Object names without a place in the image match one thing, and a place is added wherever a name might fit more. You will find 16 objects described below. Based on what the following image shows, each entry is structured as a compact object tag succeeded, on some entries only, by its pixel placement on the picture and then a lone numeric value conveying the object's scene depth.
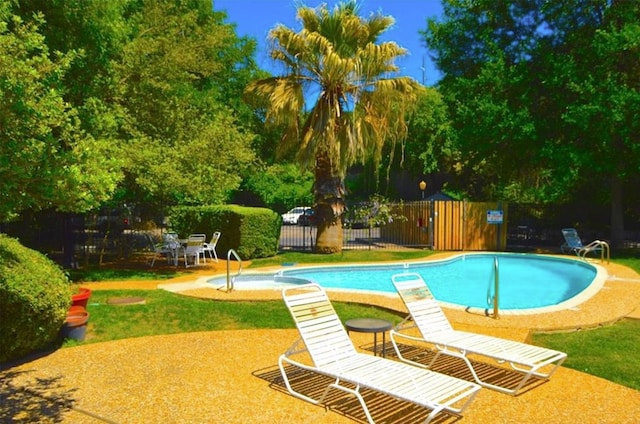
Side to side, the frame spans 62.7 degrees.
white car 39.62
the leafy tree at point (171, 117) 13.07
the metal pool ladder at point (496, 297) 8.72
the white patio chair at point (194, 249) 15.69
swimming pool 13.18
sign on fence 21.56
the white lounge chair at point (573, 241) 18.91
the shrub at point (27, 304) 6.02
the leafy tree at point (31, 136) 5.00
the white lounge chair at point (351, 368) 4.57
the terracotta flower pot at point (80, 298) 8.02
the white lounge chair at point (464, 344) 5.66
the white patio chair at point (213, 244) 16.86
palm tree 16.69
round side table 6.07
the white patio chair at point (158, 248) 16.03
